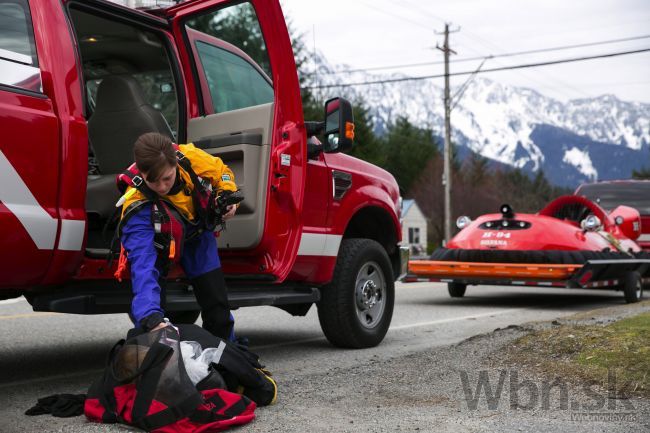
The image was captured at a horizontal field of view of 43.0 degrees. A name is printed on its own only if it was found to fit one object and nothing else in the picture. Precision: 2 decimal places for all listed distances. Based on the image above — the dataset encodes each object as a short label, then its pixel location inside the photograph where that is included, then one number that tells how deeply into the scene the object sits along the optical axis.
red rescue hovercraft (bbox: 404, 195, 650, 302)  10.43
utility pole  35.03
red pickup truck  4.31
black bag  4.09
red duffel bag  3.61
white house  62.53
